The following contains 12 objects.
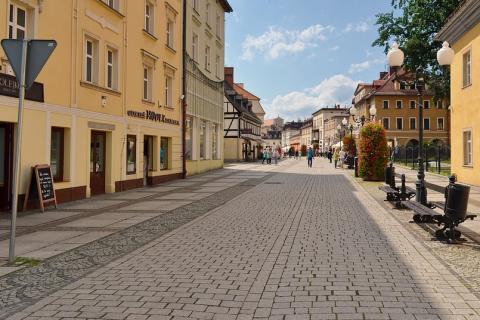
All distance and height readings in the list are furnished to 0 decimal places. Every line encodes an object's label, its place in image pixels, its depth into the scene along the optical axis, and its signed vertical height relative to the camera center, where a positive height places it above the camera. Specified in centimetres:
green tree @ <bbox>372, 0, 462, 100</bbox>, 3117 +922
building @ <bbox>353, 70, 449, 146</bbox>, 7525 +825
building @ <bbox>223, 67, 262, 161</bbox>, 5325 +460
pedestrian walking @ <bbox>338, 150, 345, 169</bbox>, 4001 +93
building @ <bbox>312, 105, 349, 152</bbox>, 12656 +1246
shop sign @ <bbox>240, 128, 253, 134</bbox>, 5444 +412
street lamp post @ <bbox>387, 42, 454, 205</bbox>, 1230 +235
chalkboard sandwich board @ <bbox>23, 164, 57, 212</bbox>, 1261 -54
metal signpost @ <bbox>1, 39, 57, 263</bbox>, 688 +148
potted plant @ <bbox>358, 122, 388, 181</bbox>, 2339 +84
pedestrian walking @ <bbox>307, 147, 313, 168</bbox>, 4314 +110
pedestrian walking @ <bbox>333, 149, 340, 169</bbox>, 4102 +103
